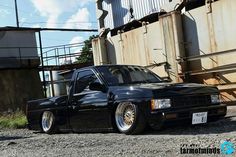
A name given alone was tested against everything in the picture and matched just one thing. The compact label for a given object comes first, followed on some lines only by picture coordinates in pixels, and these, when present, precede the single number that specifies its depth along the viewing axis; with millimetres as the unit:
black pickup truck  7801
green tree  47344
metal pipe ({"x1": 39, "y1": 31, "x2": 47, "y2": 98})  35162
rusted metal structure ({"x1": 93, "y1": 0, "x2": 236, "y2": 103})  13656
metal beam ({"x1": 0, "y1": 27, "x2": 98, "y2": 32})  35425
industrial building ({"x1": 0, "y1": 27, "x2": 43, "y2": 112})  34656
